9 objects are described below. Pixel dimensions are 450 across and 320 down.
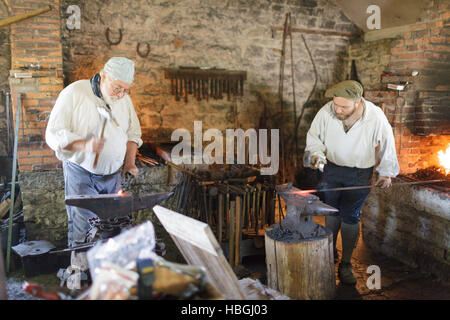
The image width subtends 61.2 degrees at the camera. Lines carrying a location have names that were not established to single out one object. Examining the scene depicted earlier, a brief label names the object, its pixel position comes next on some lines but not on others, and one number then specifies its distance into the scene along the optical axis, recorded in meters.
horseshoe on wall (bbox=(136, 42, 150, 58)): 5.62
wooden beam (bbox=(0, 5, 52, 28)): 3.87
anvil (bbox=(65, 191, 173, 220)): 2.54
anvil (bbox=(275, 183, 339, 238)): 3.01
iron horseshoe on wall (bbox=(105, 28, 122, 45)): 5.41
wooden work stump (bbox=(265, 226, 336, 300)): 3.01
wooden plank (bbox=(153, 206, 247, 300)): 1.73
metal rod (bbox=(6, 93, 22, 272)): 3.82
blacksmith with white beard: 2.90
